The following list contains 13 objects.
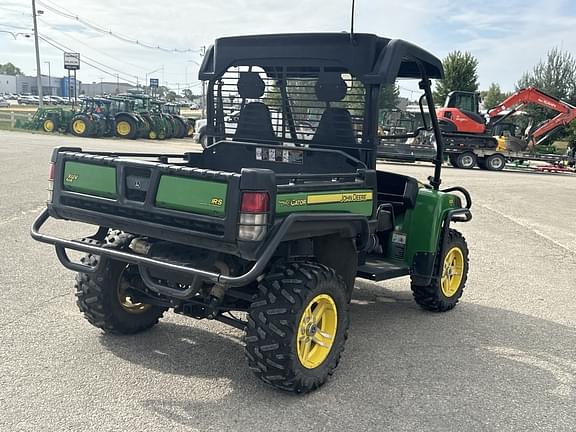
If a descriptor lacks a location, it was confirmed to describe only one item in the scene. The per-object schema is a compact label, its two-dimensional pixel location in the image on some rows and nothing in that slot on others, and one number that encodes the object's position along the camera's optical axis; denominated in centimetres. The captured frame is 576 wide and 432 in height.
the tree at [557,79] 4475
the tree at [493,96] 6109
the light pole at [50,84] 12629
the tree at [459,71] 4828
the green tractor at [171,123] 3173
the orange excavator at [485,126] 2592
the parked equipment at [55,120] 3112
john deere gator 368
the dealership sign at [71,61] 5932
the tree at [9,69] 16751
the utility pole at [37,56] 4121
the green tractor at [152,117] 3045
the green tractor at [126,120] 2908
